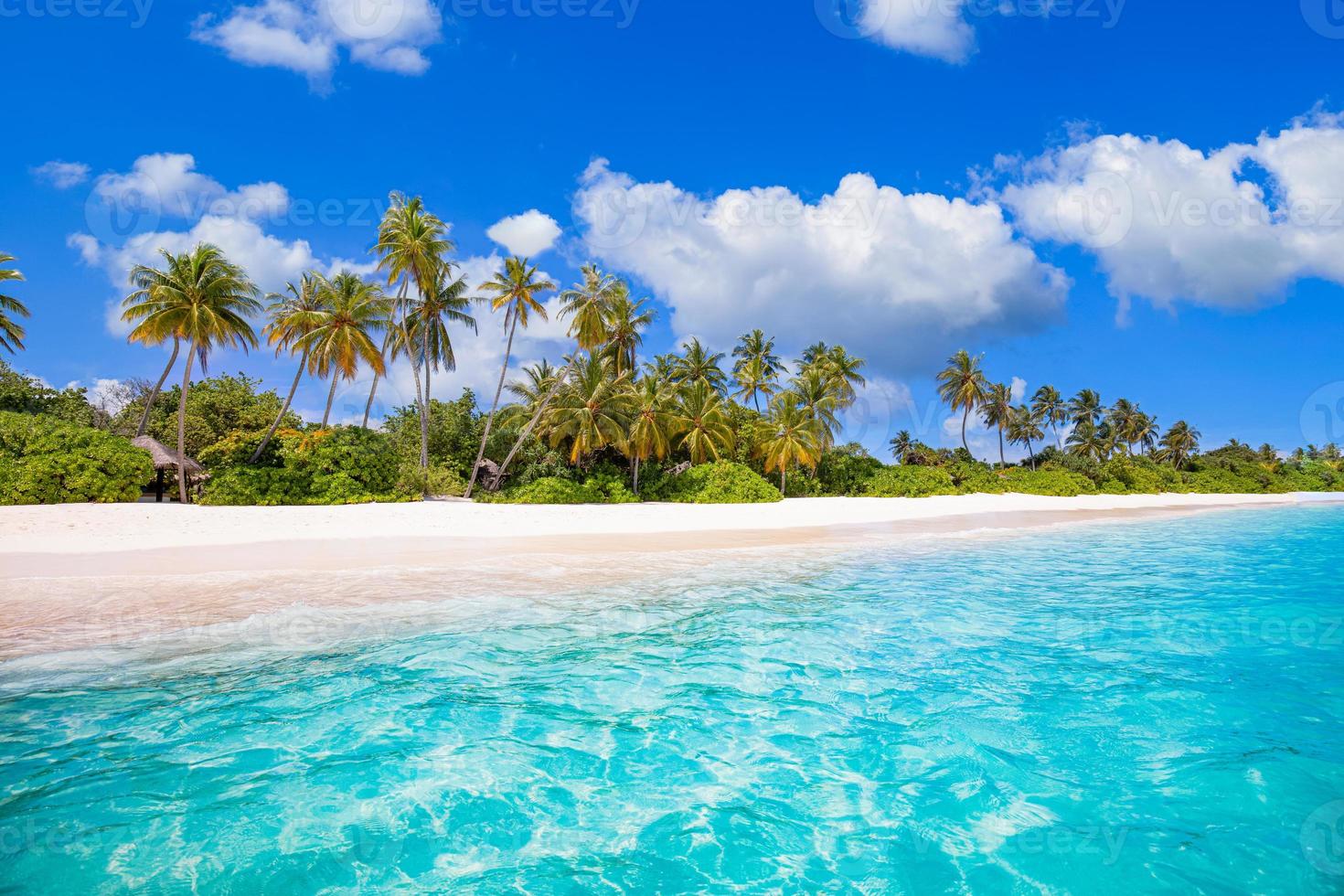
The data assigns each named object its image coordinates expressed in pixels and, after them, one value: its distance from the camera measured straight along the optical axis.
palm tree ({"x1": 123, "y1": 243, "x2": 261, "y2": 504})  24.95
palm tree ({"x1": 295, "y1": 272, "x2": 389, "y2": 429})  28.31
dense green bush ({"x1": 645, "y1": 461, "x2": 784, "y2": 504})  33.19
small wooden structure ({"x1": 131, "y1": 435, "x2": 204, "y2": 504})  26.12
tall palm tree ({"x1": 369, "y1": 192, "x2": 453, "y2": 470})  30.56
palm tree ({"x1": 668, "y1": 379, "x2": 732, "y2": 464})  34.34
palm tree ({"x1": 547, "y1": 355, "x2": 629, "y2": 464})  31.24
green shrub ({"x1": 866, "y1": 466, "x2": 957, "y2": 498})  41.91
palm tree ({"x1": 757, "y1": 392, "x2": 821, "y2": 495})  36.22
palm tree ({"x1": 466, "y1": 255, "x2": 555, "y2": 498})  32.69
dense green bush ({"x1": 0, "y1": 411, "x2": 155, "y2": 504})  21.16
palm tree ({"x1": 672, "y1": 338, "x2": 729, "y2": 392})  43.12
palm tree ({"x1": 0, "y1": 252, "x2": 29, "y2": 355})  27.05
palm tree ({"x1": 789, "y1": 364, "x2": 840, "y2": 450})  38.25
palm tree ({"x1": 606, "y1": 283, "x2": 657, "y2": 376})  35.16
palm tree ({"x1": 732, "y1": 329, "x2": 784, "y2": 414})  47.17
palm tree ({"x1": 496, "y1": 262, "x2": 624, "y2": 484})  32.81
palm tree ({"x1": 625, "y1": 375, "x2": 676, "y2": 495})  32.25
